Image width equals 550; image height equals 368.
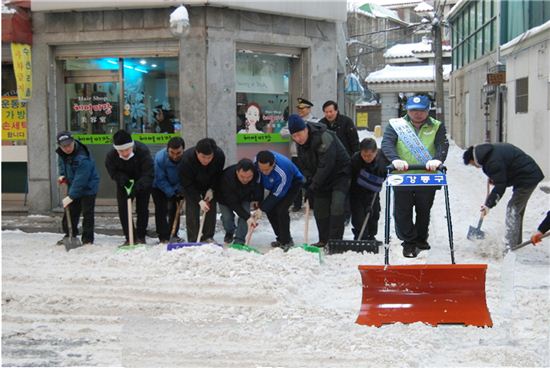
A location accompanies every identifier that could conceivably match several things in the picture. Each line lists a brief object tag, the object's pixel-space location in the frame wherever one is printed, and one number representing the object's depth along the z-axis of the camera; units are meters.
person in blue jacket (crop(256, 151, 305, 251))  8.28
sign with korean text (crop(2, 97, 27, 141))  11.97
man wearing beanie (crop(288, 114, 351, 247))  8.16
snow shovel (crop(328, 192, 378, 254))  7.87
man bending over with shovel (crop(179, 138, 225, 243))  8.19
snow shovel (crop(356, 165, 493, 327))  5.37
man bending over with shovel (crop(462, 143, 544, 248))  7.70
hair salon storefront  10.96
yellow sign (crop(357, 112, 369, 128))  51.47
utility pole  28.94
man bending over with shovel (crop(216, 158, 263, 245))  8.08
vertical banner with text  11.17
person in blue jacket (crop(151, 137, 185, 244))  8.72
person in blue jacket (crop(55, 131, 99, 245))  8.66
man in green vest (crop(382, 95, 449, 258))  7.11
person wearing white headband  8.55
